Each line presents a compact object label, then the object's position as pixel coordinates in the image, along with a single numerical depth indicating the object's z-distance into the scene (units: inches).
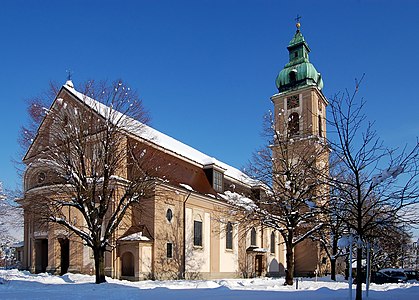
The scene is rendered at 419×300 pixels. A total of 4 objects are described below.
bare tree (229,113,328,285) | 956.0
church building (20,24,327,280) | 1176.1
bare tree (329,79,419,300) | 534.3
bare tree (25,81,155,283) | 963.3
